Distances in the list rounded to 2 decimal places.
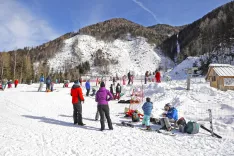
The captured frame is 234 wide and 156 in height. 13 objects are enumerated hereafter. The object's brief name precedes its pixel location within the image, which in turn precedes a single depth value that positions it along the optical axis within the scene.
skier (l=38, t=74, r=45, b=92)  23.14
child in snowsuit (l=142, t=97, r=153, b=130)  9.48
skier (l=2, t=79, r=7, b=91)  25.97
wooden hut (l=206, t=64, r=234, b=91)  24.22
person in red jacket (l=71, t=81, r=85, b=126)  9.38
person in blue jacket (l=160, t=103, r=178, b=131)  10.22
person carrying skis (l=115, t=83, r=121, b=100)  21.42
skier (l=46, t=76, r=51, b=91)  22.92
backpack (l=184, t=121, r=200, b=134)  8.42
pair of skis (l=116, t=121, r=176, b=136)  8.19
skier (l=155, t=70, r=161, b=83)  28.05
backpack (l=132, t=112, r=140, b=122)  10.70
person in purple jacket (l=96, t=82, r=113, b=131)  8.52
